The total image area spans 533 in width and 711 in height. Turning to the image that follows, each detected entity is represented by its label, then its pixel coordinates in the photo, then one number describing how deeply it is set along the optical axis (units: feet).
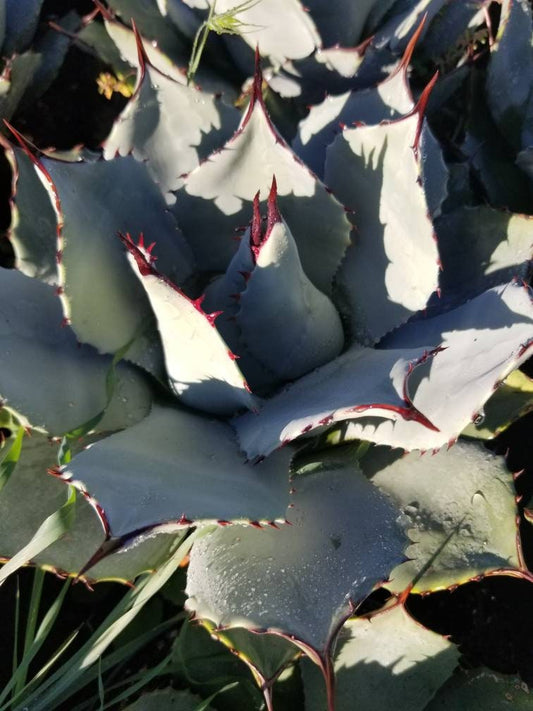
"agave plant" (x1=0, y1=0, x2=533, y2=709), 1.15
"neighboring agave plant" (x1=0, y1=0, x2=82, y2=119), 1.70
